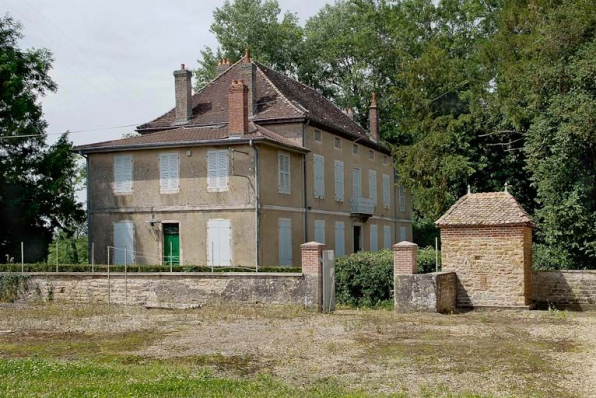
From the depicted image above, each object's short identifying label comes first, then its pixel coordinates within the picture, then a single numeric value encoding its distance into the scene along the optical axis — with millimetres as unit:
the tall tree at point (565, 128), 23422
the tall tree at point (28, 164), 29344
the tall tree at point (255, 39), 45750
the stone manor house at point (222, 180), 26906
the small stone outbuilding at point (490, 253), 19547
